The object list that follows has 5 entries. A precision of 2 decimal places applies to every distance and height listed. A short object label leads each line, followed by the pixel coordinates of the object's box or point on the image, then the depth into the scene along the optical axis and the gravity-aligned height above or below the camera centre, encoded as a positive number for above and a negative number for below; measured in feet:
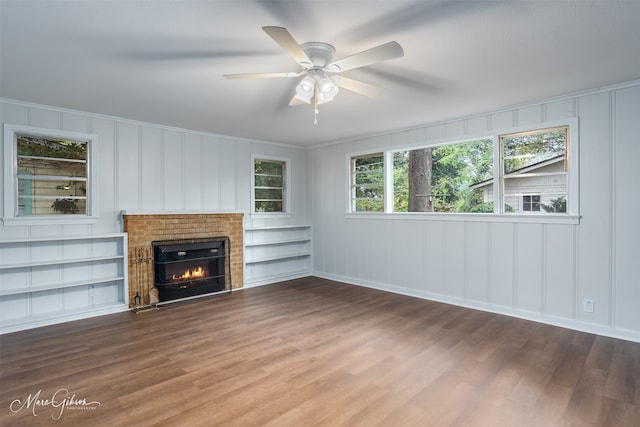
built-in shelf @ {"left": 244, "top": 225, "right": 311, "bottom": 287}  19.47 -2.55
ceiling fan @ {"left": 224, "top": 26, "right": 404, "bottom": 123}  6.85 +3.30
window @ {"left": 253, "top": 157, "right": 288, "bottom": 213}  20.27 +1.65
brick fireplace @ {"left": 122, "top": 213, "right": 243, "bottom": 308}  14.92 -1.05
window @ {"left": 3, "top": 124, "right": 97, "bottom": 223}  12.69 +1.53
